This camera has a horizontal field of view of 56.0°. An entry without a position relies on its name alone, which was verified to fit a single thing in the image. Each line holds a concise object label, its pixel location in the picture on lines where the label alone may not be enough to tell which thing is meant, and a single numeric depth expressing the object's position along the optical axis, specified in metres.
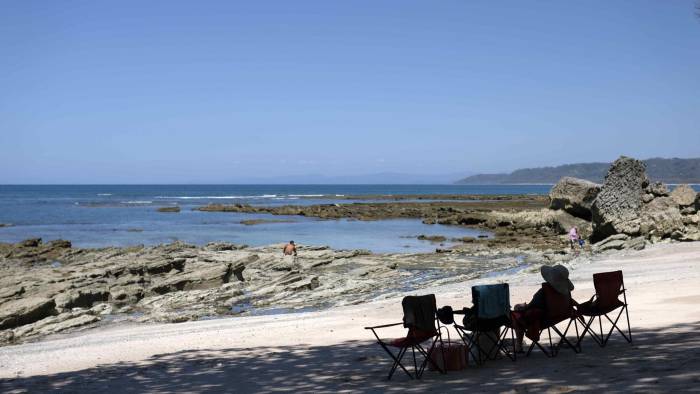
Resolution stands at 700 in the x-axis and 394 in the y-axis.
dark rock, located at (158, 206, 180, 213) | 72.56
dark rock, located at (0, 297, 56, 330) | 15.00
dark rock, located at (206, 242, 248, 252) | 30.67
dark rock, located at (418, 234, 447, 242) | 36.79
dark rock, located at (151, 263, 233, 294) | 19.60
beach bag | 7.19
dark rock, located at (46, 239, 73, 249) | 32.93
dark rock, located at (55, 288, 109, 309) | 16.94
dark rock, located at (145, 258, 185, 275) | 22.00
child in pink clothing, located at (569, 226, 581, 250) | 25.52
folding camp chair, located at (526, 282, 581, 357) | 7.37
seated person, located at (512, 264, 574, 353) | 7.29
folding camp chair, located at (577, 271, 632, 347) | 7.57
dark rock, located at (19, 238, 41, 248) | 33.70
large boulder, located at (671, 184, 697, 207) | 25.11
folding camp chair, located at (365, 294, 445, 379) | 6.85
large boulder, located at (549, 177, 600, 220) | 34.25
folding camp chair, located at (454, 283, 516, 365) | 7.08
